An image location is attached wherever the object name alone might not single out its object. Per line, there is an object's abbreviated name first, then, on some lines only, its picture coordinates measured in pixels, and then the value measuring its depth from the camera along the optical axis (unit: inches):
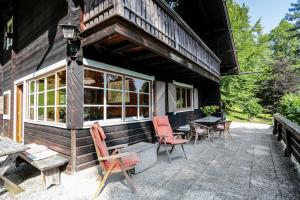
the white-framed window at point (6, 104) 282.8
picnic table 108.9
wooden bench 118.7
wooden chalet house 138.9
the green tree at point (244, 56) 608.1
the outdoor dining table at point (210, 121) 257.2
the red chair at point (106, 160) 107.2
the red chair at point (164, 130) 171.2
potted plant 398.3
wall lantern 130.5
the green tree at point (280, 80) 687.1
